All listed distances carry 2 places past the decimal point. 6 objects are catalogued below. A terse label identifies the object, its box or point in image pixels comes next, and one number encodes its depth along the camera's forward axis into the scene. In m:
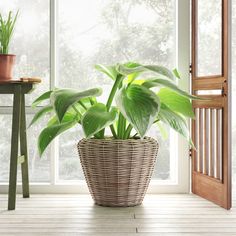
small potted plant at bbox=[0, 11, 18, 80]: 3.23
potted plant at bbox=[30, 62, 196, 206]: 2.88
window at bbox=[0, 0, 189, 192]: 3.66
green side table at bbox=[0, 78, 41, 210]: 3.06
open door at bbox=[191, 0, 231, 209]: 3.04
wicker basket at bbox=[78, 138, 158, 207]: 3.05
